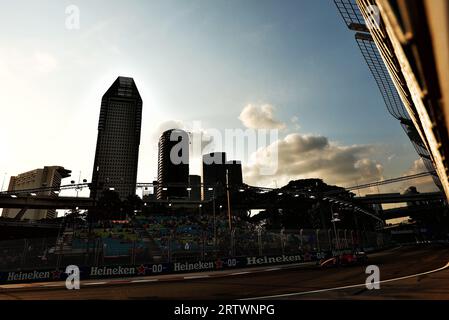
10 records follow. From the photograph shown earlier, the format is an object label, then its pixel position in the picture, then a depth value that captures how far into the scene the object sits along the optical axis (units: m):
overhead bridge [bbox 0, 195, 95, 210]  63.49
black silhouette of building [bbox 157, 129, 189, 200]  152.93
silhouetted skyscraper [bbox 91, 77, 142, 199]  165.00
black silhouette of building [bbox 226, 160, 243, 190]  132.44
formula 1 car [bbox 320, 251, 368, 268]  20.53
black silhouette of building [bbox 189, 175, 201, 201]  172.05
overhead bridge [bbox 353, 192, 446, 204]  92.94
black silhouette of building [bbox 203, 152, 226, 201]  109.41
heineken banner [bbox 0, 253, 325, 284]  19.78
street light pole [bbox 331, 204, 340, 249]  35.62
